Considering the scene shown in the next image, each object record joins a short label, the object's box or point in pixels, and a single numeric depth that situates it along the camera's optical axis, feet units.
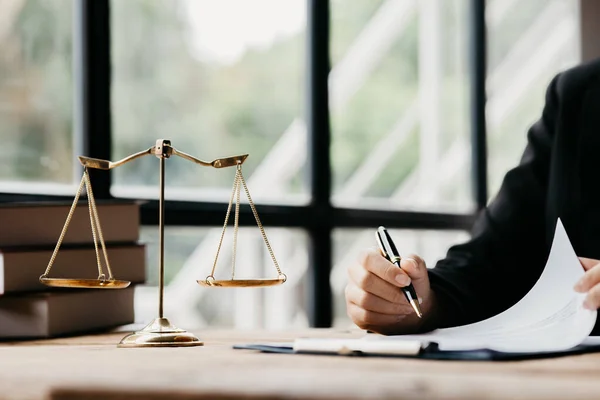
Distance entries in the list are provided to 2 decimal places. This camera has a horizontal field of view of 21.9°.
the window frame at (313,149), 9.05
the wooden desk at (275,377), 5.23
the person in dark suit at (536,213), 8.14
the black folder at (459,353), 5.93
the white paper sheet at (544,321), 6.34
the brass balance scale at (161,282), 6.73
